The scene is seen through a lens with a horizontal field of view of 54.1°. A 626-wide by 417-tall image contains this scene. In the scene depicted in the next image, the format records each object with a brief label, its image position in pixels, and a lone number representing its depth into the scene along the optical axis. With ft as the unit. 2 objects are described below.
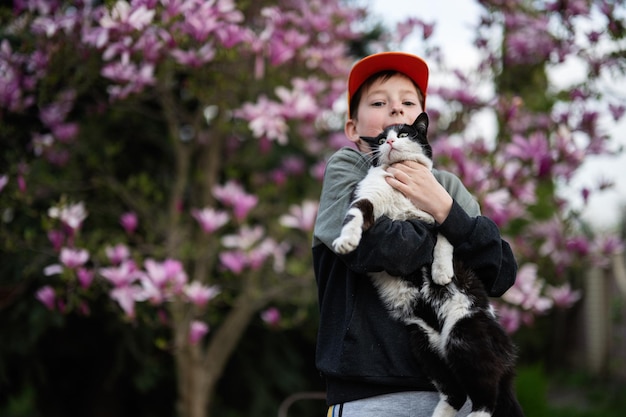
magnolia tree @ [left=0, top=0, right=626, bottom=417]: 10.78
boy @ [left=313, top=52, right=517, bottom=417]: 5.23
